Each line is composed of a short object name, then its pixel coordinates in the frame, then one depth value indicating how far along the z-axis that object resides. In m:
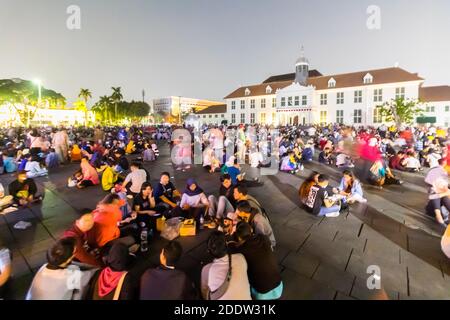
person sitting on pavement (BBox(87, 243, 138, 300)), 2.17
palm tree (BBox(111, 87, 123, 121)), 63.81
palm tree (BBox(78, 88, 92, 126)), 70.53
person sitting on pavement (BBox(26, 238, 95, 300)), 2.20
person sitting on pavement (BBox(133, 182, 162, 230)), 4.45
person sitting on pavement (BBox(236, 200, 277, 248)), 3.47
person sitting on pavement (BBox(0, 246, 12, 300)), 2.63
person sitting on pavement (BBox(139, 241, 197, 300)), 2.16
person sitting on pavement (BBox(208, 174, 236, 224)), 4.72
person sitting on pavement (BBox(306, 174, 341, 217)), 5.19
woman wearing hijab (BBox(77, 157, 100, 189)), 7.34
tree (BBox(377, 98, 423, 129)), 29.45
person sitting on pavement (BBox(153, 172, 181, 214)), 5.07
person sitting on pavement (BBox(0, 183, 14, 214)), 5.34
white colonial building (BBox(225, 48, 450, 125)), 37.53
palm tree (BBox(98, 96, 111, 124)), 67.06
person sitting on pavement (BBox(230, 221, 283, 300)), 2.56
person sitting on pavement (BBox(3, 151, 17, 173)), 9.71
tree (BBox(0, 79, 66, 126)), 32.72
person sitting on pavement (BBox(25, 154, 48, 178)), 8.74
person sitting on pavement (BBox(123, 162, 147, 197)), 5.80
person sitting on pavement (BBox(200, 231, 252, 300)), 2.31
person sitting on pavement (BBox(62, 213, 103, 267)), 2.98
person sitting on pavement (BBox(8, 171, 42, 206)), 5.63
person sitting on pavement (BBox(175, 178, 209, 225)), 4.79
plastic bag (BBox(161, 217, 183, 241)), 4.28
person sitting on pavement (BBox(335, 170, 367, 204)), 5.90
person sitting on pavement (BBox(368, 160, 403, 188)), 7.46
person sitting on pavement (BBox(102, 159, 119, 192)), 6.98
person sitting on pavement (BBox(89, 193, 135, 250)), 3.56
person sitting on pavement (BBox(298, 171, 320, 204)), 5.52
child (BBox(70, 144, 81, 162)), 11.76
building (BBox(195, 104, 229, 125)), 59.59
